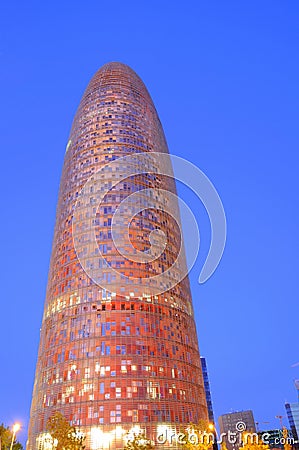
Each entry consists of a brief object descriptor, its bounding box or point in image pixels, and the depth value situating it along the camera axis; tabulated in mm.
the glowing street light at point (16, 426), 53050
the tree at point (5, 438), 87812
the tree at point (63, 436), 69750
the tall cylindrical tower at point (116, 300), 101375
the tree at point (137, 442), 79188
